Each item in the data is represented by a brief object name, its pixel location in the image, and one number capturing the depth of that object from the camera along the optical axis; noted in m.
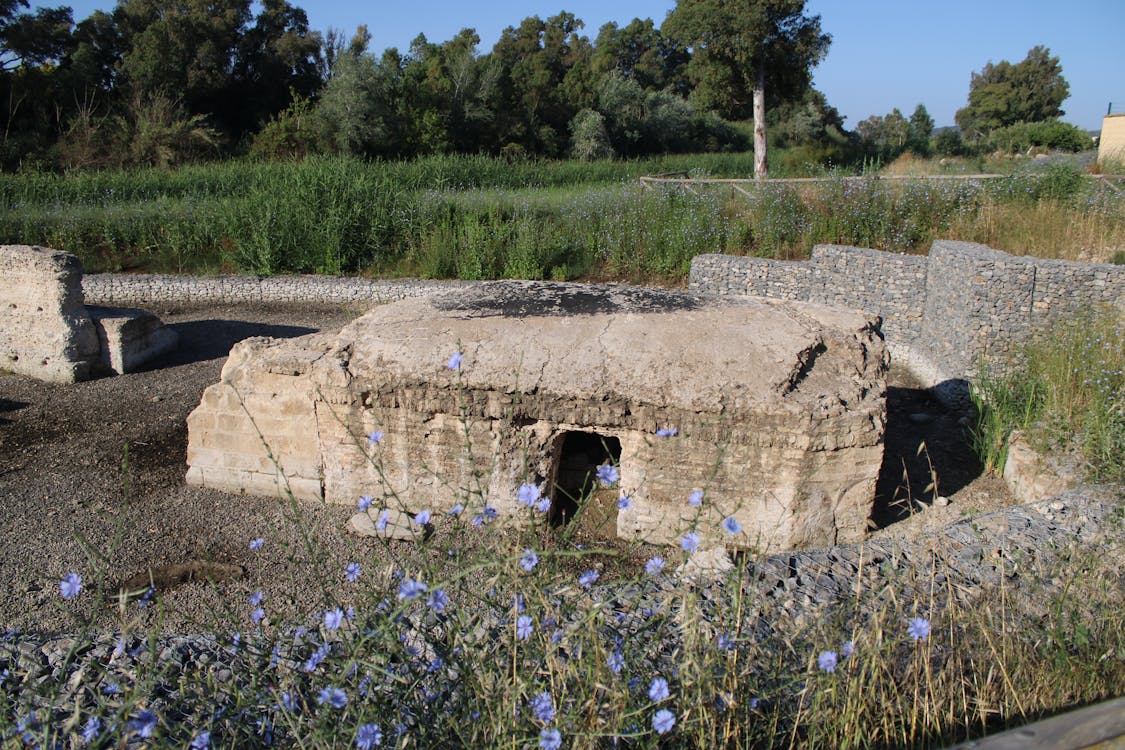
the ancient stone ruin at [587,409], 4.83
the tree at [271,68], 25.58
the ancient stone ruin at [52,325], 8.12
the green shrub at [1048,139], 28.75
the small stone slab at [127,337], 8.35
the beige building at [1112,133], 23.19
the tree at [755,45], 19.92
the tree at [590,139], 27.47
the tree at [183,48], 22.61
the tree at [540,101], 27.97
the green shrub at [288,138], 22.66
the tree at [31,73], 20.33
